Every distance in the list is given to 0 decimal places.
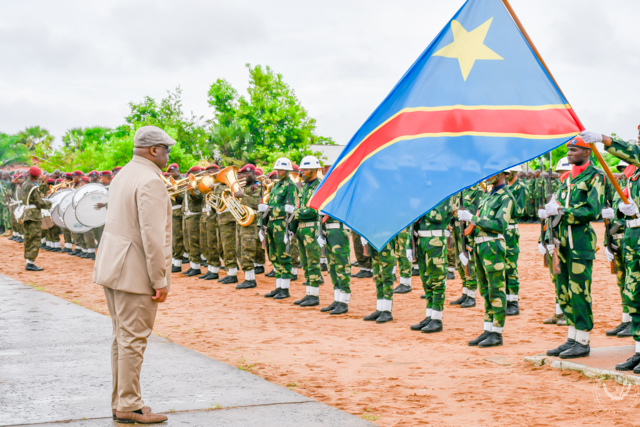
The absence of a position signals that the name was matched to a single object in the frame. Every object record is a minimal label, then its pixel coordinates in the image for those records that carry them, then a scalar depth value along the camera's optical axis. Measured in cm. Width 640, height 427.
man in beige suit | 496
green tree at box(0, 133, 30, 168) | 5328
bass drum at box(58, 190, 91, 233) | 1761
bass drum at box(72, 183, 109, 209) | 1709
